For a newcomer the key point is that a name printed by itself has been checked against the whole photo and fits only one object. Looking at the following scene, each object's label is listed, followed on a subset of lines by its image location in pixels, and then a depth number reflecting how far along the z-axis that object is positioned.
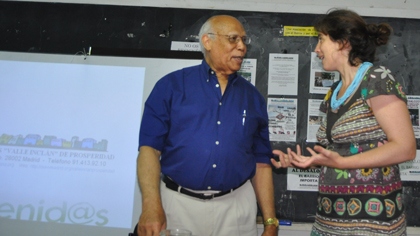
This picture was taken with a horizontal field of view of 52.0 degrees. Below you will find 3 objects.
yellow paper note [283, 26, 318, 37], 2.72
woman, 1.28
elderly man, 1.76
